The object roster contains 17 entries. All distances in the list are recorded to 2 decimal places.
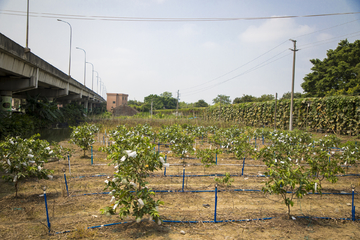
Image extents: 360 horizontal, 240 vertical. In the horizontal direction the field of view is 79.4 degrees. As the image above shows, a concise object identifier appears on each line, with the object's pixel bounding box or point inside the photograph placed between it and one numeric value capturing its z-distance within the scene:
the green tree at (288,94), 43.48
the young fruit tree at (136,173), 3.41
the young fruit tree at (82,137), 9.30
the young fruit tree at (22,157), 4.70
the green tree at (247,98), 48.11
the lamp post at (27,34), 12.81
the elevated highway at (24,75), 11.16
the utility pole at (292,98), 18.03
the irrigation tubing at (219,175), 6.96
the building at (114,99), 74.25
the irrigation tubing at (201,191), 5.57
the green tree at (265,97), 45.38
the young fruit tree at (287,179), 4.00
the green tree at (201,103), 76.31
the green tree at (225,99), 74.47
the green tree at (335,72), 29.19
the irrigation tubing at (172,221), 3.79
